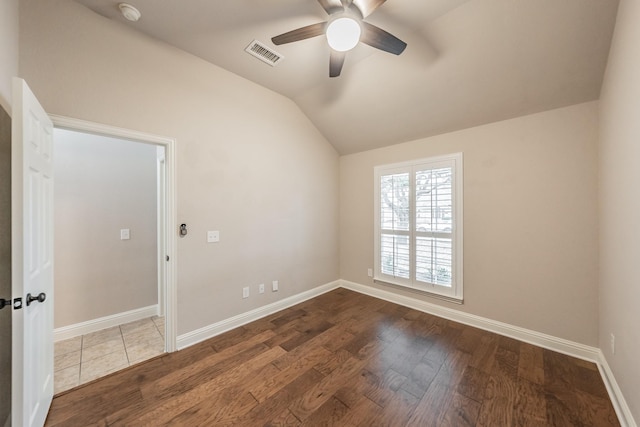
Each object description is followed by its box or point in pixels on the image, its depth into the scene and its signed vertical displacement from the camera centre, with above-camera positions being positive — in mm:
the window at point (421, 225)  3004 -167
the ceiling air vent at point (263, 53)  2358 +1651
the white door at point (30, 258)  1188 -246
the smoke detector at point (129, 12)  1879 +1617
